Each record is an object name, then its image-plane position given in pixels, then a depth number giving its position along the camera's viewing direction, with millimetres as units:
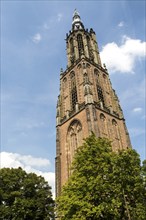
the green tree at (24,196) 23125
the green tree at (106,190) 15953
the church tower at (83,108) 35250
